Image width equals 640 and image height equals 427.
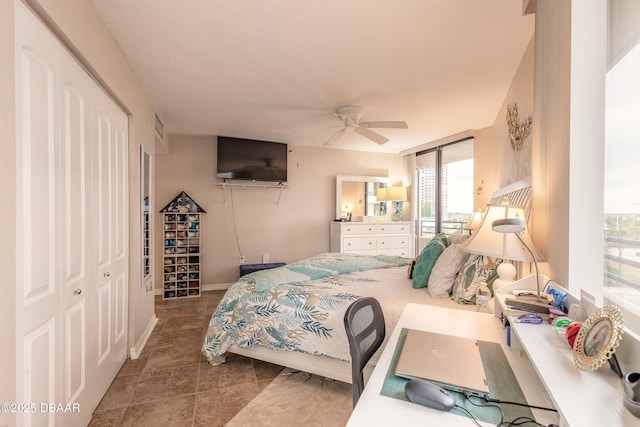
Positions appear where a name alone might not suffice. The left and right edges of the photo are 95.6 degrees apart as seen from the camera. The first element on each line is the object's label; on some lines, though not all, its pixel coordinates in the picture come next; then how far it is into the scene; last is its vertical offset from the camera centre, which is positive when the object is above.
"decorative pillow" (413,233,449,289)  2.29 -0.41
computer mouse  0.79 -0.52
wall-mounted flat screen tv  4.43 +0.80
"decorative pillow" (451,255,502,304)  1.96 -0.46
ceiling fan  3.05 +0.97
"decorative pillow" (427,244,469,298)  2.14 -0.46
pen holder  0.58 -0.38
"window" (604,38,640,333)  0.92 +0.07
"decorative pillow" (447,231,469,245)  2.40 -0.23
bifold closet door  1.11 -0.10
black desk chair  1.08 -0.50
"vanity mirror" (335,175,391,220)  5.28 +0.27
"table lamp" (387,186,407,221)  5.33 +0.31
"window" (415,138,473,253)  4.39 +0.37
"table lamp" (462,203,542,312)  1.31 -0.14
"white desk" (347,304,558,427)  0.77 -0.55
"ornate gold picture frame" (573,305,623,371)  0.71 -0.33
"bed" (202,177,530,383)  2.00 -0.69
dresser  4.93 -0.47
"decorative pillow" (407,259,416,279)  2.58 -0.53
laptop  0.90 -0.53
